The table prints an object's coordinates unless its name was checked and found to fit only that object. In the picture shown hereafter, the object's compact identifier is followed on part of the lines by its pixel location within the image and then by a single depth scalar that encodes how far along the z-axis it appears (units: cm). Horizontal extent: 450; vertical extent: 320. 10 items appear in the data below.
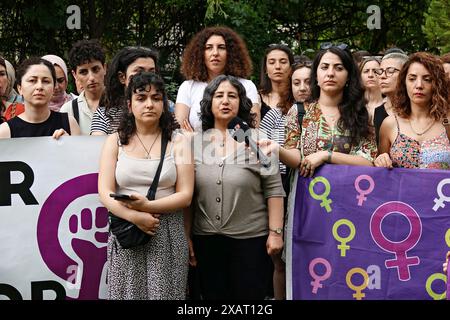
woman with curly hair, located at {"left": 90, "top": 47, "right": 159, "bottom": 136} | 561
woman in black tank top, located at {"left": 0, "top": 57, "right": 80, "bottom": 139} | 540
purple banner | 515
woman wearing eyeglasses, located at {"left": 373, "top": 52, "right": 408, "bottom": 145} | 659
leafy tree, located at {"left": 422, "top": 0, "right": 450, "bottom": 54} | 985
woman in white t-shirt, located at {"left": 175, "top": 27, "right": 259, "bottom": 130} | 595
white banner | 534
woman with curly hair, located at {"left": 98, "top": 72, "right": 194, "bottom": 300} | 479
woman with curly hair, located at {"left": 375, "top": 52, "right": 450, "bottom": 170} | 519
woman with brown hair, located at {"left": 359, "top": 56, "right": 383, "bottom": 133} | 678
